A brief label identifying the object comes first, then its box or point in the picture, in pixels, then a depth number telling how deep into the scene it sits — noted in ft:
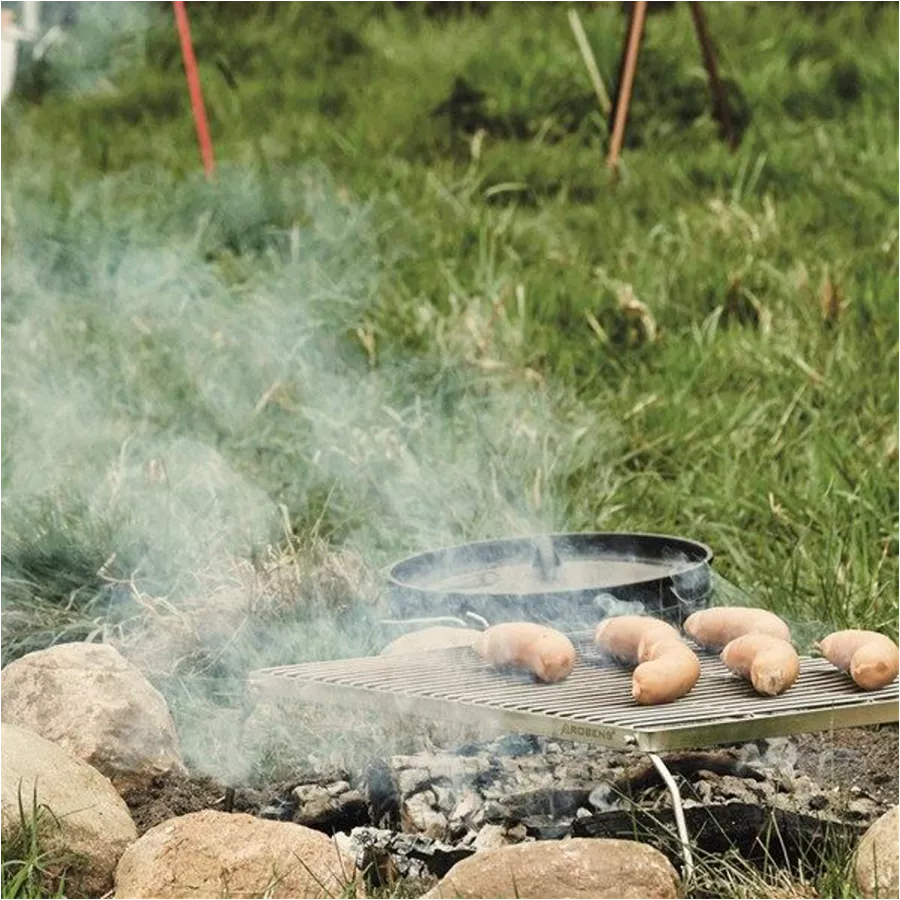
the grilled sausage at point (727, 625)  19.91
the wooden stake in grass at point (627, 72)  40.99
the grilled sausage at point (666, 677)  18.15
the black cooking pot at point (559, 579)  21.81
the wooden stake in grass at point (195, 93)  38.19
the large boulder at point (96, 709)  20.23
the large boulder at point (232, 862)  17.33
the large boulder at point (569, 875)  16.30
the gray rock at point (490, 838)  18.34
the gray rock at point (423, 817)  18.73
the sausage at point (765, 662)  18.39
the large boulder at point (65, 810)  17.80
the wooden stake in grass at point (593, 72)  44.87
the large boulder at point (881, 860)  16.32
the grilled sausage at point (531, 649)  19.14
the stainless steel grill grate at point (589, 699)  17.30
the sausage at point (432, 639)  21.78
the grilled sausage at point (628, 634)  19.28
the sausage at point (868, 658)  18.73
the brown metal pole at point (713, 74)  42.61
